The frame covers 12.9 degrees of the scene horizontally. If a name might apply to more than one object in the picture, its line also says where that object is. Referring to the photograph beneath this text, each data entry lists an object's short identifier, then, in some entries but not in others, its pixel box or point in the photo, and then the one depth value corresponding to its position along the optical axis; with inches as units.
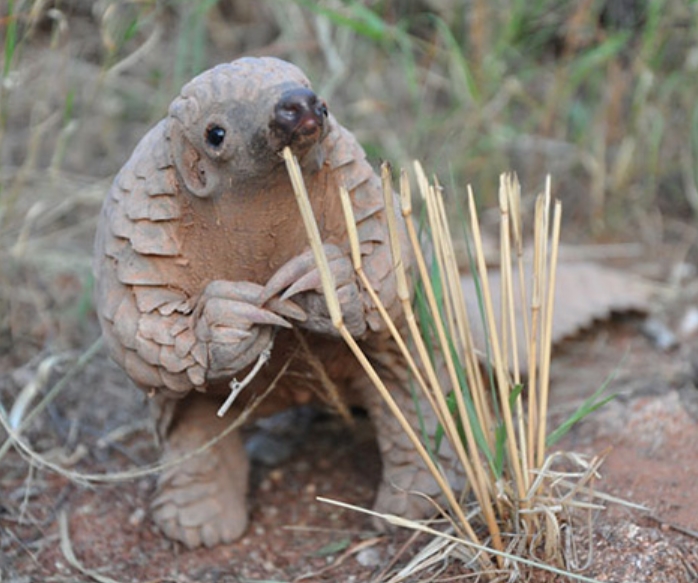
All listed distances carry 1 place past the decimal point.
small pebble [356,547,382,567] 58.3
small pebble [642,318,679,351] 68.0
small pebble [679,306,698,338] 68.9
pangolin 54.7
